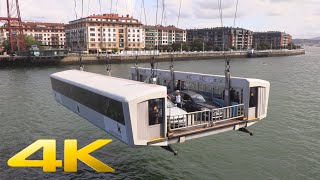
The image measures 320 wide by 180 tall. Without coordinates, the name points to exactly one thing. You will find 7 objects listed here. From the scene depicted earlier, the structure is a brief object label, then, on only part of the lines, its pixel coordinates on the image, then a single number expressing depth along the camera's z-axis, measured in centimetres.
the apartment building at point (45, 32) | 18150
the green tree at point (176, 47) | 15375
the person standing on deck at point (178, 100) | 1669
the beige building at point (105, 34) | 14162
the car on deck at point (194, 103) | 1648
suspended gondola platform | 1154
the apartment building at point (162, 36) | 17588
